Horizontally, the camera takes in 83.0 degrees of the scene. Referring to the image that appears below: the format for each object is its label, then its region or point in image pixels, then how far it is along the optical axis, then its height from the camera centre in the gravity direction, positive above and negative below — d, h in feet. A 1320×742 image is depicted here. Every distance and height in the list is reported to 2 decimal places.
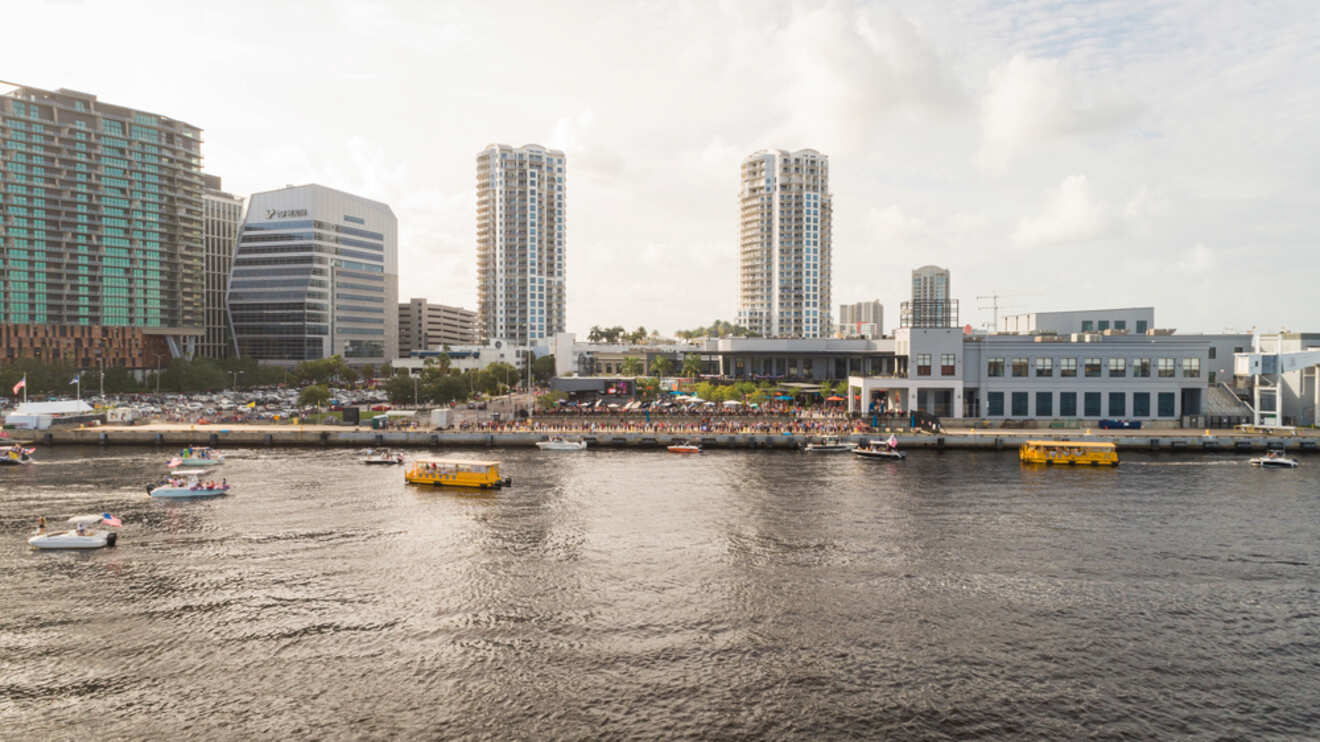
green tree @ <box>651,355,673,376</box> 613.52 +4.46
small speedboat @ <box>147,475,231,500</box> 221.66 -34.99
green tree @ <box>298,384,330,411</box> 404.57 -12.86
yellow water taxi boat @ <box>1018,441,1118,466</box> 282.36 -31.49
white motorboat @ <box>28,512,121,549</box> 166.71 -37.39
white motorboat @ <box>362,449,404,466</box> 288.51 -33.39
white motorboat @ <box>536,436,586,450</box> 322.55 -31.72
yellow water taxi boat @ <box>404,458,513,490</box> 240.94 -33.57
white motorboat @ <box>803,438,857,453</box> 320.46 -32.48
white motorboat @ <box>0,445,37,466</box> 282.15 -31.98
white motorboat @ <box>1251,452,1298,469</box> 273.13 -33.50
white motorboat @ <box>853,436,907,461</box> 295.28 -32.15
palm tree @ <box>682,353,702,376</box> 598.75 +5.45
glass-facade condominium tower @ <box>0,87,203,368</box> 575.79 +117.08
